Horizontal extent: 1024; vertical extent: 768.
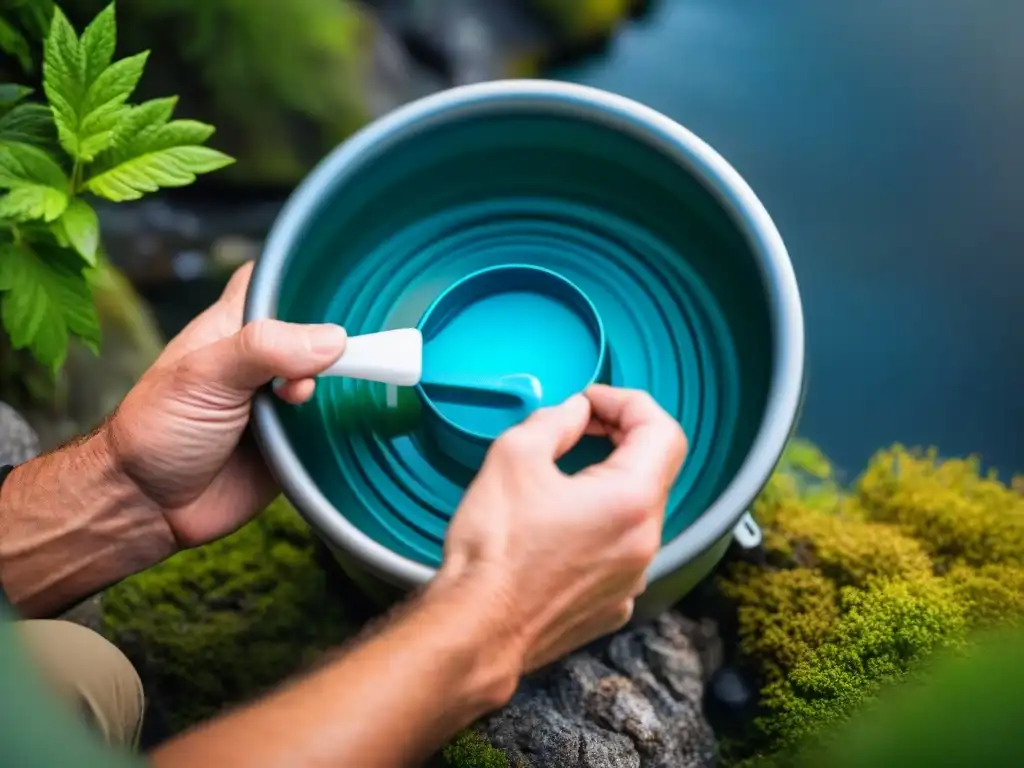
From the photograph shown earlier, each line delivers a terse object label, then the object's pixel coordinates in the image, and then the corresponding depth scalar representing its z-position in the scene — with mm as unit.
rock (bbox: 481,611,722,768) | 791
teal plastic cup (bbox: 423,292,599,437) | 806
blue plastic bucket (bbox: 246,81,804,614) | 756
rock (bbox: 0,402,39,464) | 878
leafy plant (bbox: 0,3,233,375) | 780
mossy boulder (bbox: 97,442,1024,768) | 805
